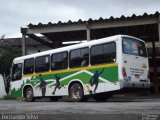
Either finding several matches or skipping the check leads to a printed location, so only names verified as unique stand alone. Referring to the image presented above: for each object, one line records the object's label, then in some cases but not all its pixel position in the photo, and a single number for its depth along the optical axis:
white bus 9.44
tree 20.74
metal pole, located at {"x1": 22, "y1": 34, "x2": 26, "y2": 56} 14.67
